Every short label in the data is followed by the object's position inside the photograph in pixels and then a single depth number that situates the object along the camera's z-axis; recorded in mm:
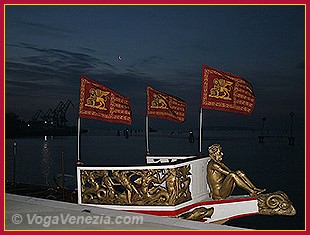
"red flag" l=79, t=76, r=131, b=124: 9195
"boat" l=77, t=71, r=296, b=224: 7973
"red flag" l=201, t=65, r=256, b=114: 9094
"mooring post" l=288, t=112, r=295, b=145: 86406
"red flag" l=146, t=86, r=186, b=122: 11266
